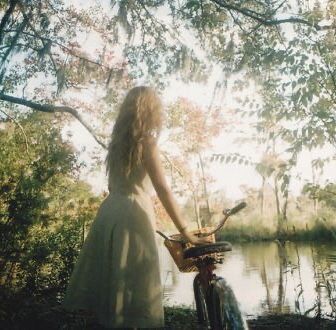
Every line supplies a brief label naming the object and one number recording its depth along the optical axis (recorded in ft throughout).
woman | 6.75
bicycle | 7.60
